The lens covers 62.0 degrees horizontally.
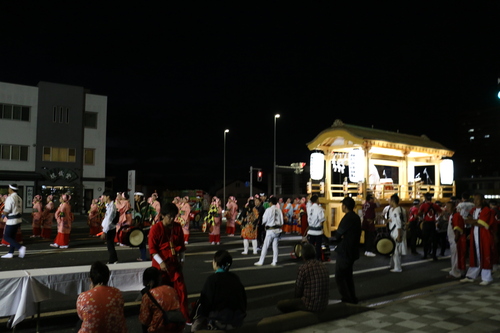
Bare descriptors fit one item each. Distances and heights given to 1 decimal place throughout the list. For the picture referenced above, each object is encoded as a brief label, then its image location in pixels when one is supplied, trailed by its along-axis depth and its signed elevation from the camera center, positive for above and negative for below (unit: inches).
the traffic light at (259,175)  1388.8 +87.2
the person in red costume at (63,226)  523.0 -31.6
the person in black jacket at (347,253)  258.7 -32.2
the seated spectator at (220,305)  165.8 -41.4
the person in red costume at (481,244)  333.7 -34.6
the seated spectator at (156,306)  155.1 -39.7
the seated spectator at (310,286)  207.3 -42.9
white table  186.5 -40.3
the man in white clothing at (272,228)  411.5 -26.7
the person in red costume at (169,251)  210.2 -25.8
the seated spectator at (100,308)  137.9 -35.8
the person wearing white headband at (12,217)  419.5 -16.7
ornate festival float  643.5 +70.1
